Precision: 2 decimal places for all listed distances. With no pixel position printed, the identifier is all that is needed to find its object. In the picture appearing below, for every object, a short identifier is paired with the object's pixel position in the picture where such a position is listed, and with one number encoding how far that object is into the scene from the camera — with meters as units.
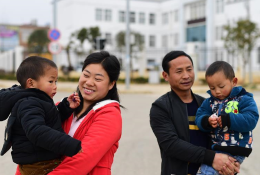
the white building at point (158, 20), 49.78
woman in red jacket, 2.09
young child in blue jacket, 2.39
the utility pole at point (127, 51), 21.02
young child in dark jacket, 1.95
